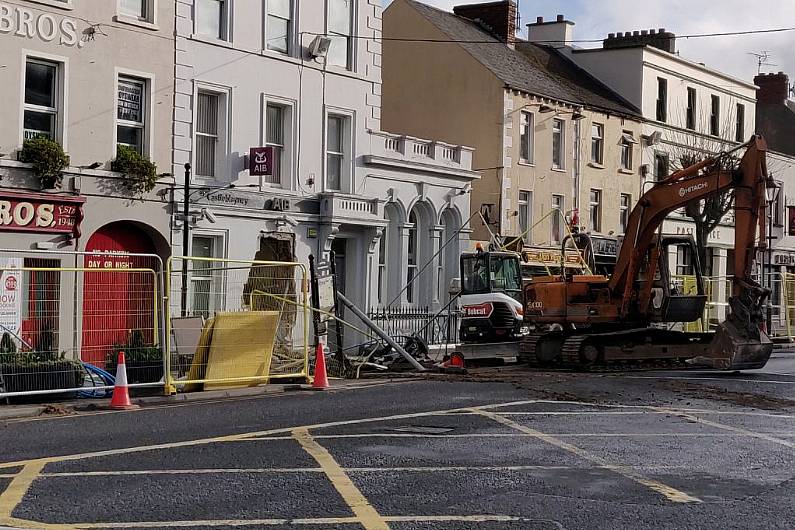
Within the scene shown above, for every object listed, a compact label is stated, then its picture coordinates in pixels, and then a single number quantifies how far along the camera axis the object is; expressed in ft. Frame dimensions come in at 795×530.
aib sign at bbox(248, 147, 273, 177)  82.99
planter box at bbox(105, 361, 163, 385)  52.24
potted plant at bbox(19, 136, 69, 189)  69.46
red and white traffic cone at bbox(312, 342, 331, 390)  56.90
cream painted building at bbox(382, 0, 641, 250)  119.85
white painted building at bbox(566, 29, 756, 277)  144.25
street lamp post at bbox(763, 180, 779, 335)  117.34
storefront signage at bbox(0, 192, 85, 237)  68.39
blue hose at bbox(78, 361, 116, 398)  51.42
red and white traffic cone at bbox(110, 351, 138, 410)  48.62
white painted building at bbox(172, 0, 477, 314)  83.25
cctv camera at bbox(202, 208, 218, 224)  81.40
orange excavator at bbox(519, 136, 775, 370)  68.08
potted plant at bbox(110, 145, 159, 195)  74.95
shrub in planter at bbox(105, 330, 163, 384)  52.21
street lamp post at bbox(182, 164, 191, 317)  78.69
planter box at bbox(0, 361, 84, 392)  48.42
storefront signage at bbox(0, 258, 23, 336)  51.03
